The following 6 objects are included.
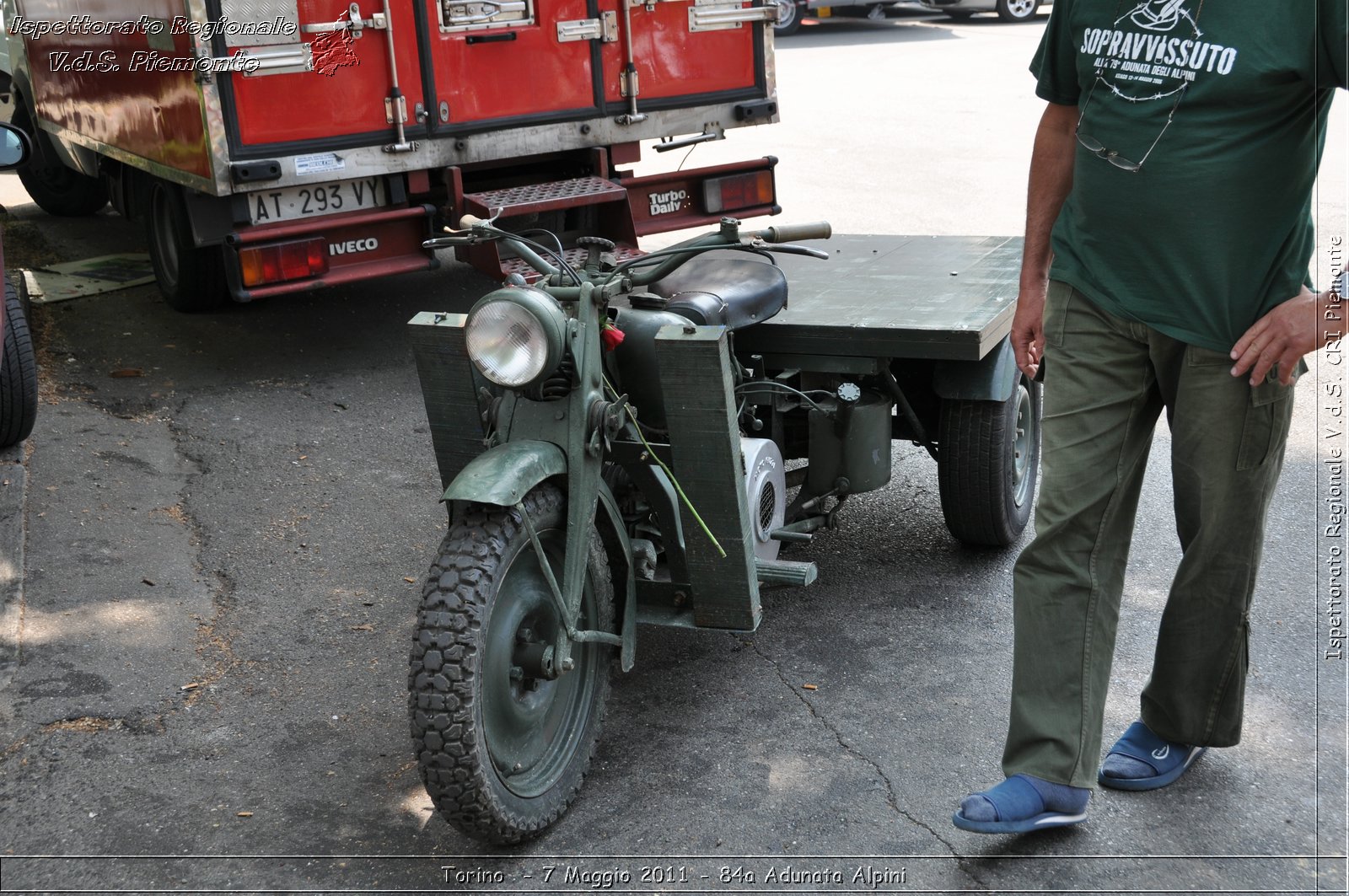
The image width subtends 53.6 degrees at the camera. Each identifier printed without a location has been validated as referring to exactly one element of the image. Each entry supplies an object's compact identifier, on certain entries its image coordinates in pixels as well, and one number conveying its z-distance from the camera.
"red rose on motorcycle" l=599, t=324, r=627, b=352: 3.13
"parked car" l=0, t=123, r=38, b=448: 4.93
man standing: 2.55
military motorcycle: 2.81
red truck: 5.69
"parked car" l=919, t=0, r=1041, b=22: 20.27
